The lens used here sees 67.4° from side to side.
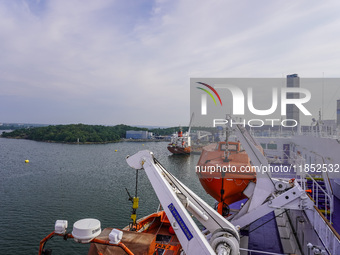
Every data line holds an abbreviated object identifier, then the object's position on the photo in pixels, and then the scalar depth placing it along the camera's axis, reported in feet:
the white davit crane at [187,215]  18.03
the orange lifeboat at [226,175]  34.40
